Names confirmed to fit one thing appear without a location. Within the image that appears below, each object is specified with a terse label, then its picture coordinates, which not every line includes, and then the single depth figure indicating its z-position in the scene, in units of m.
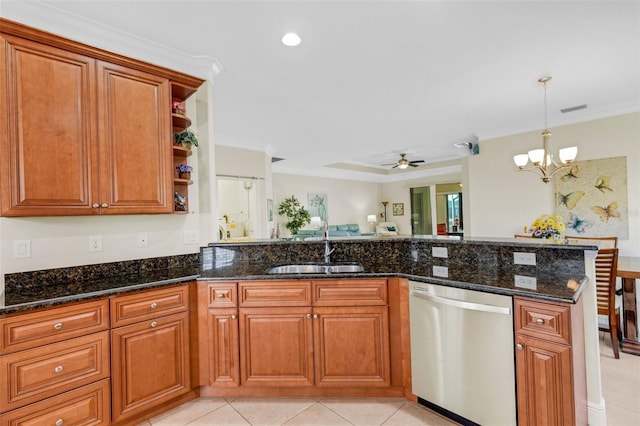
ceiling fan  6.61
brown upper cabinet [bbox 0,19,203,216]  1.74
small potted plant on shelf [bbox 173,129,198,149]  2.44
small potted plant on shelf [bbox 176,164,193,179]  2.44
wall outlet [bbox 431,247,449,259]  2.44
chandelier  3.24
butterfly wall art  3.80
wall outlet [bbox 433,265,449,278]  1.98
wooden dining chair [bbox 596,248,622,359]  2.58
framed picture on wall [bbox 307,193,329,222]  8.69
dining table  2.72
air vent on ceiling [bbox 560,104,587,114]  3.79
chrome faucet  2.64
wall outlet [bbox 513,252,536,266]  2.02
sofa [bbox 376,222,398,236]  9.86
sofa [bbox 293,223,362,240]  8.84
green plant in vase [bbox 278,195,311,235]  7.57
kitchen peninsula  1.76
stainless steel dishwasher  1.59
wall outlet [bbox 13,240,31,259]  1.91
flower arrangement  2.29
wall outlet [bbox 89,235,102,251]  2.19
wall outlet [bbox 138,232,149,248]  2.40
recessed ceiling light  2.21
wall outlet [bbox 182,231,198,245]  2.61
